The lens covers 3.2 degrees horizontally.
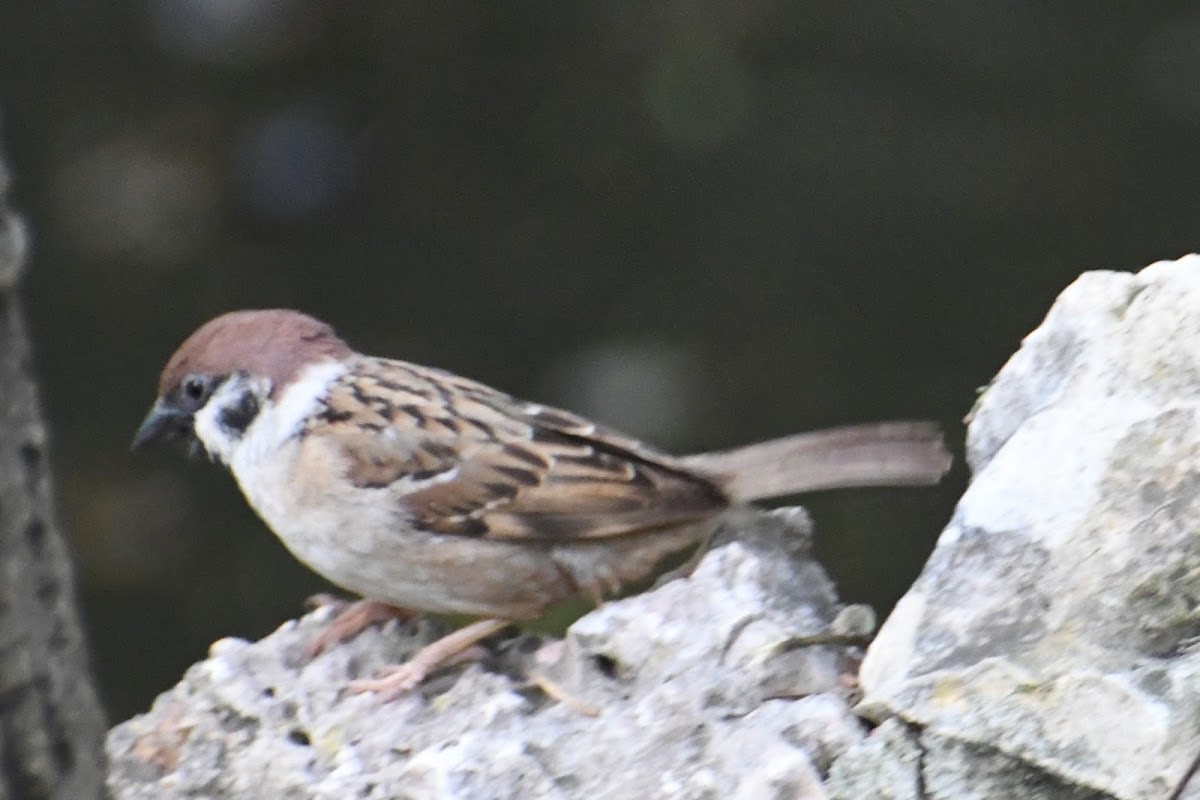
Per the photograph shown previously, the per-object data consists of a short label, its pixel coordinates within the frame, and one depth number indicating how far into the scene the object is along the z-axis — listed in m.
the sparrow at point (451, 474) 3.22
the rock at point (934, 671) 3.13
